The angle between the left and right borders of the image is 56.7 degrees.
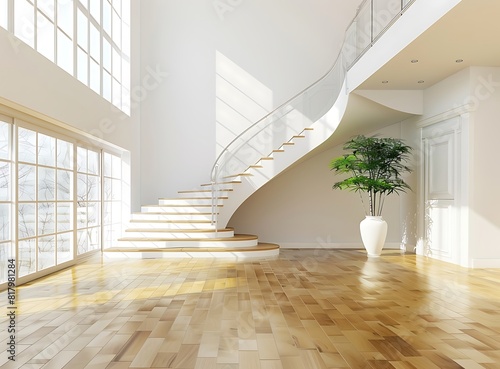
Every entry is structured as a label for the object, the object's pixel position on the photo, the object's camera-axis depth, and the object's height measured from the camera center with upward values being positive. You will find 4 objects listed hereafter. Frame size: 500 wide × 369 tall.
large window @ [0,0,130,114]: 5.36 +2.19
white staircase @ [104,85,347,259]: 7.93 -0.57
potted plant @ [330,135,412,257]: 8.02 +0.37
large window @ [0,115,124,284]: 5.17 -0.13
